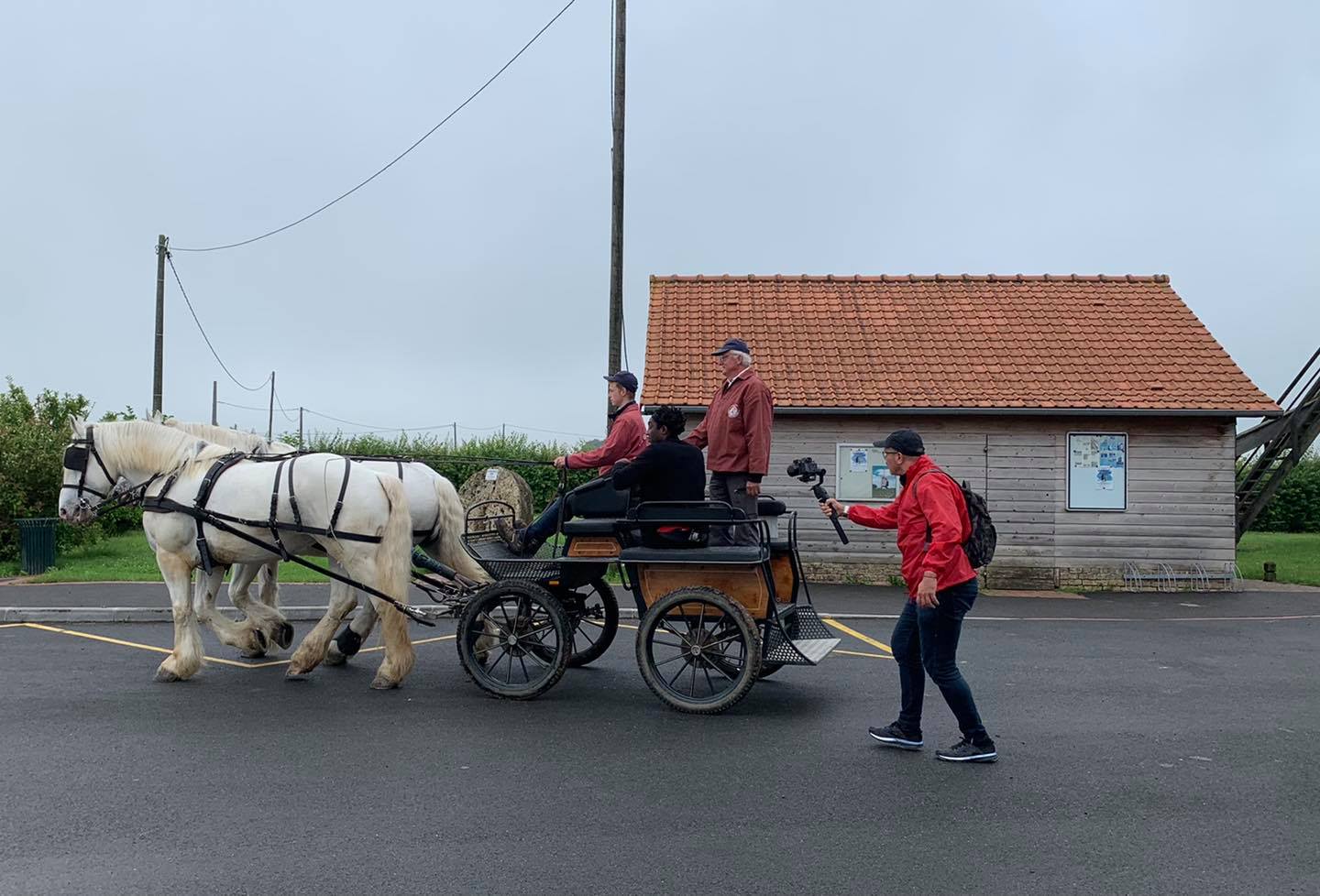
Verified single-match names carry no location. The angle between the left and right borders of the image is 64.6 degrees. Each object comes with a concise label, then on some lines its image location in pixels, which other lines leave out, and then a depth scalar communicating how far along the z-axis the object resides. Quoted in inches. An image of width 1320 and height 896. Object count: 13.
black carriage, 260.7
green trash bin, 572.4
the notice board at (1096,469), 609.3
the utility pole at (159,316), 983.6
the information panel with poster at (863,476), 617.6
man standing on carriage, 274.8
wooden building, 604.1
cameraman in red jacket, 217.2
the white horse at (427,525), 313.7
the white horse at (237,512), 287.7
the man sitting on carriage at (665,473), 268.1
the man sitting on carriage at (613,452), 290.8
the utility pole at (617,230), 569.9
